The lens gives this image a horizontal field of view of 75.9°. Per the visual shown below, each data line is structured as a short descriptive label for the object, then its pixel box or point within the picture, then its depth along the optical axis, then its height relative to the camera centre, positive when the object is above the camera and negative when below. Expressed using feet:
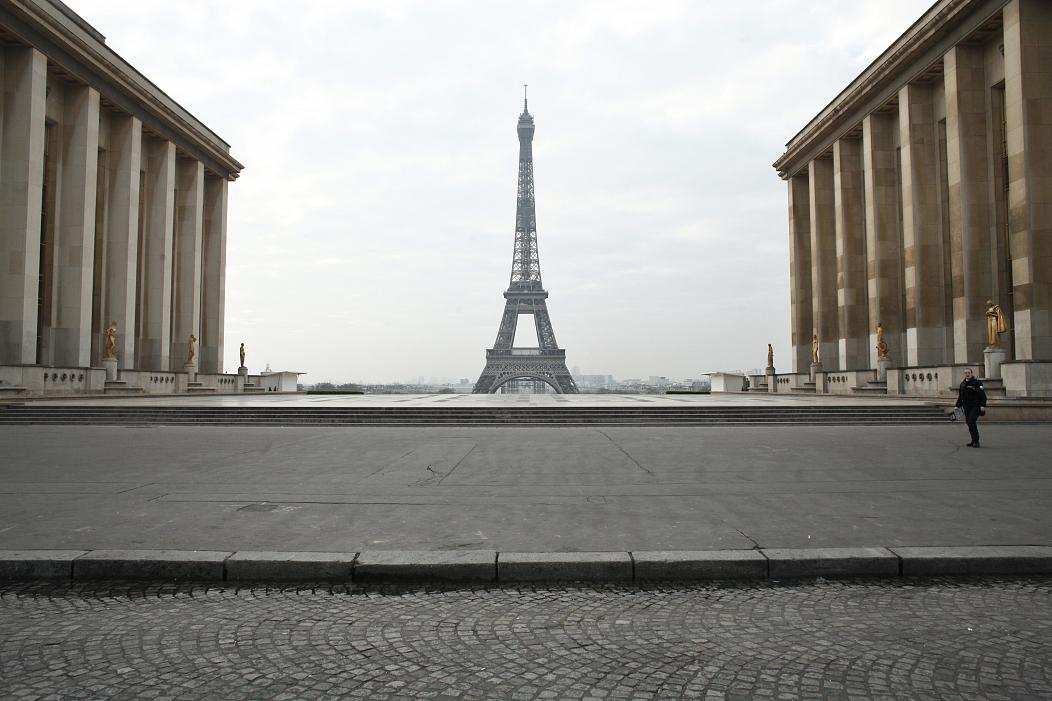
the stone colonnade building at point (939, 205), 80.74 +26.61
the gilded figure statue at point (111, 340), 101.30 +6.88
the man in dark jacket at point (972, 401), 41.18 -1.33
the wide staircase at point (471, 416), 60.59 -3.07
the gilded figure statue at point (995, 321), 74.28 +6.46
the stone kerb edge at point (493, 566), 16.79 -4.59
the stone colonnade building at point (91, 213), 93.91 +29.14
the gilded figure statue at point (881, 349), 102.06 +4.74
